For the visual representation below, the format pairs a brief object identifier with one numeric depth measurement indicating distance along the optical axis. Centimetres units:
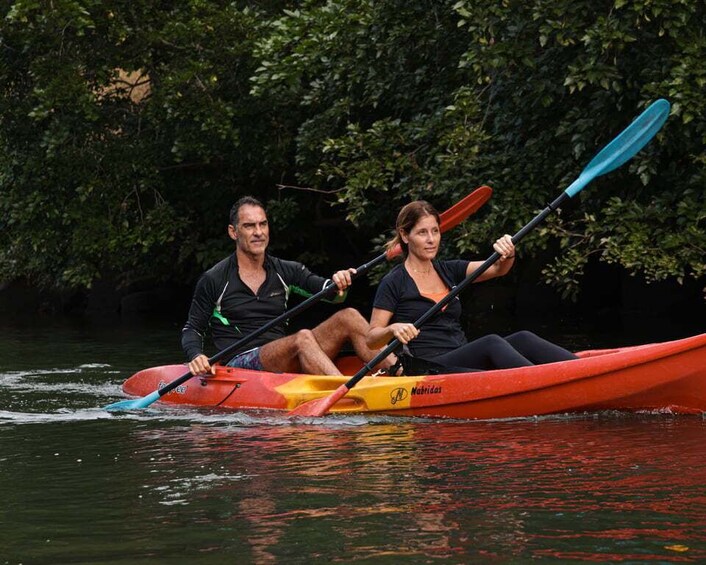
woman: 1440
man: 1605
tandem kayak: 1354
